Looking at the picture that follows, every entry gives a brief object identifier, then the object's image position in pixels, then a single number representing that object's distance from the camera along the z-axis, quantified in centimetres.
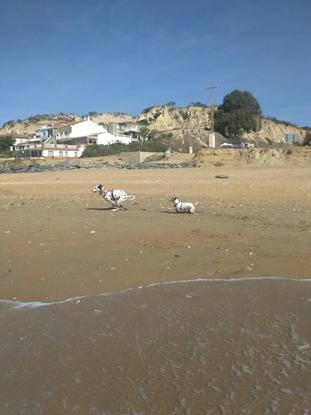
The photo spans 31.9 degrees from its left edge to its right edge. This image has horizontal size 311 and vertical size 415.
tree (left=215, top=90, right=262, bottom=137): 9344
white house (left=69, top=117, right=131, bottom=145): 9938
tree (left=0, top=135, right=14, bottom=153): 10250
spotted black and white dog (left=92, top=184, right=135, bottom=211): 1276
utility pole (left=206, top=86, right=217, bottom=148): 7344
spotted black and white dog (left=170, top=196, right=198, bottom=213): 1166
